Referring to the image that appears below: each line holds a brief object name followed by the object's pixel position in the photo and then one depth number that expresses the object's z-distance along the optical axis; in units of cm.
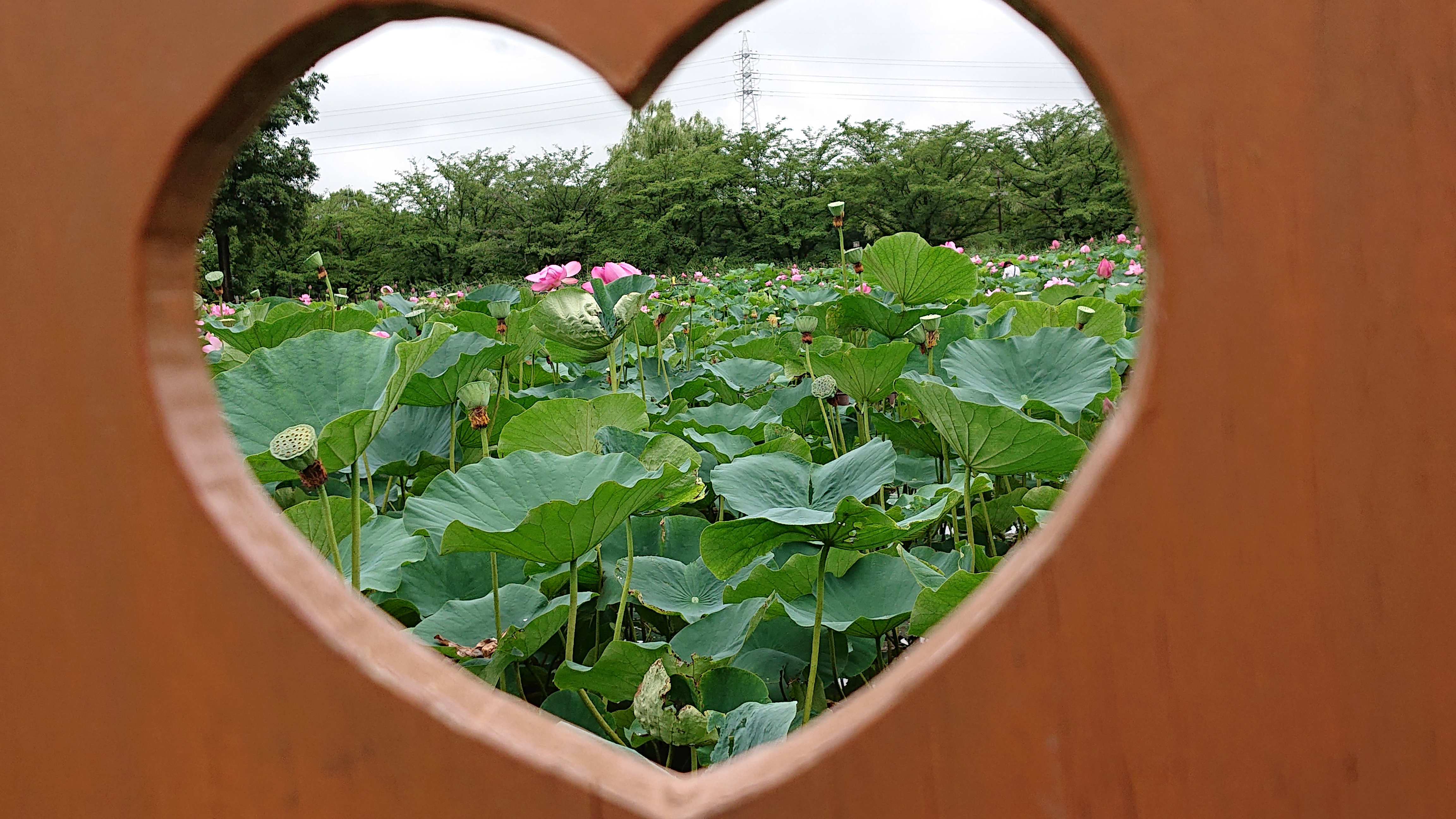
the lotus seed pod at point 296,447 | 272
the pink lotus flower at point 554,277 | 556
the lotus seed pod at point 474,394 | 376
